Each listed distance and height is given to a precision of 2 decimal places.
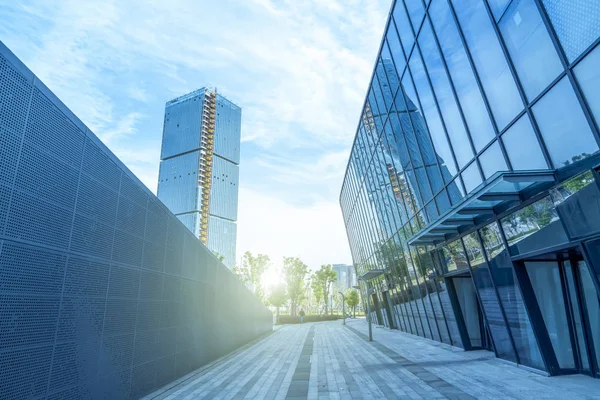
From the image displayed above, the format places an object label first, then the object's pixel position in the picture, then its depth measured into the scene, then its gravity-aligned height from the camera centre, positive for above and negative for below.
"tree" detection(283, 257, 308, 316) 68.68 +6.48
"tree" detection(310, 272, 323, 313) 80.61 +4.37
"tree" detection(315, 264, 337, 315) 79.25 +6.57
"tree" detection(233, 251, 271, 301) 64.50 +7.59
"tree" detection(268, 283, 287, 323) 66.19 +2.35
